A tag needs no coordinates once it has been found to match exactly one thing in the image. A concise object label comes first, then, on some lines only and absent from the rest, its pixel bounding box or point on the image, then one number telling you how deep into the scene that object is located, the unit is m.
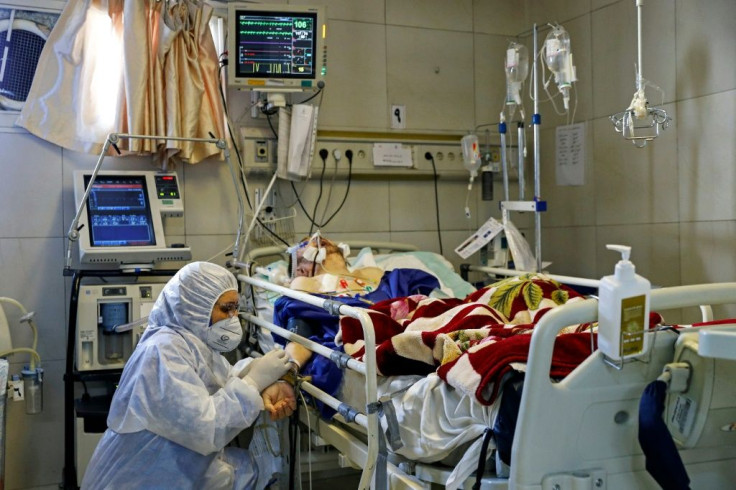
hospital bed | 1.60
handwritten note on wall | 4.34
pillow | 3.67
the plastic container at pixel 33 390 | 3.36
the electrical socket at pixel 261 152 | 4.02
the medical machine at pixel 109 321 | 3.34
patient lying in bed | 2.66
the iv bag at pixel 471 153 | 4.18
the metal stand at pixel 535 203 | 3.67
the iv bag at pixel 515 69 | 3.81
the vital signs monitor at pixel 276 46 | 3.79
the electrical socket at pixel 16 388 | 3.35
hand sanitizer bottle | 1.51
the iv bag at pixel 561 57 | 3.45
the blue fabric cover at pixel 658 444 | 1.51
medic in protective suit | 2.29
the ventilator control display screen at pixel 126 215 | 3.41
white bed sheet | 1.80
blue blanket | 2.53
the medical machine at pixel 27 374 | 3.36
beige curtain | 3.65
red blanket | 1.77
